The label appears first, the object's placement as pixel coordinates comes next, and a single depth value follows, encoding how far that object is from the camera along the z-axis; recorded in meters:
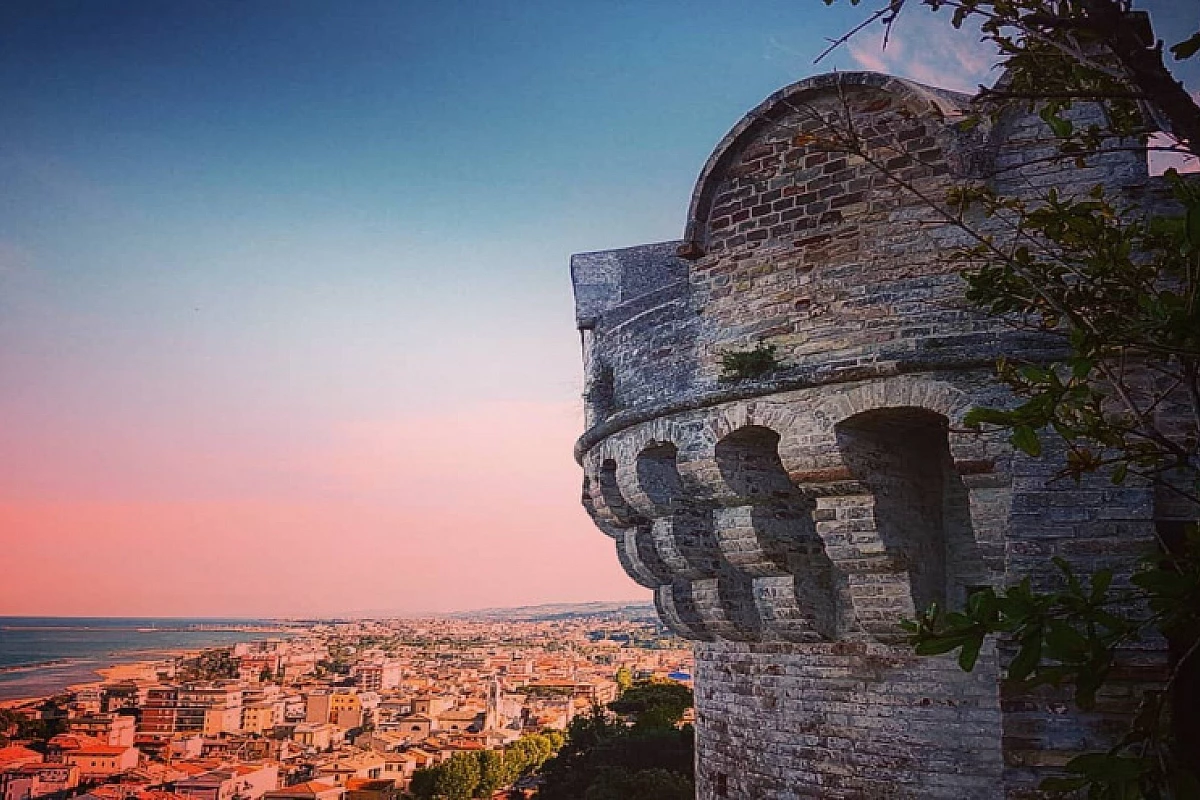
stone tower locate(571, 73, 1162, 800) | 6.08
